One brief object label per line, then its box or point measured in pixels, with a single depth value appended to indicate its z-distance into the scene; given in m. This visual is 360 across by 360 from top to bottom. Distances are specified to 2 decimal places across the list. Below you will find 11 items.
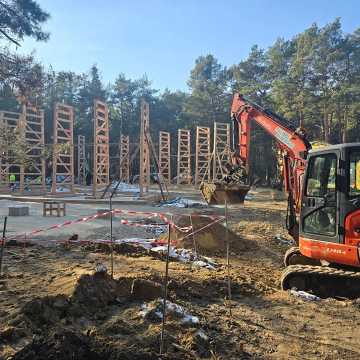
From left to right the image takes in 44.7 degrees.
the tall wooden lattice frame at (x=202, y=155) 30.71
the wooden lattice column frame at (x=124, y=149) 29.45
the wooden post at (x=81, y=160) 32.09
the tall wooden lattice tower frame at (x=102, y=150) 18.88
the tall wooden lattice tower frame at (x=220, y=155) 27.48
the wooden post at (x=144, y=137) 18.53
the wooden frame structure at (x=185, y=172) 32.56
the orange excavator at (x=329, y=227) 5.85
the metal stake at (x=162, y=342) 3.75
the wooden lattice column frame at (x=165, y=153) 31.36
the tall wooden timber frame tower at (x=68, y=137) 19.47
